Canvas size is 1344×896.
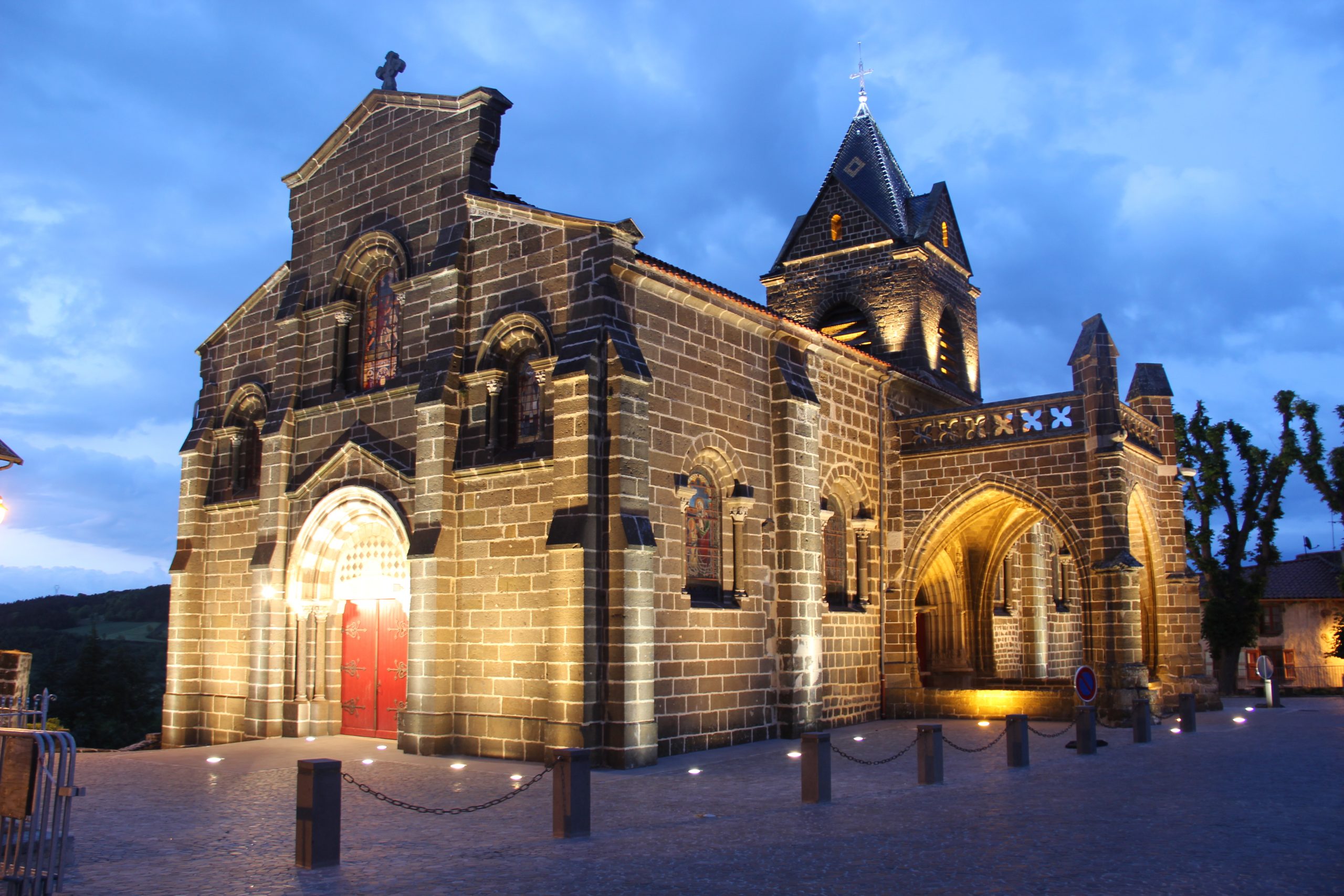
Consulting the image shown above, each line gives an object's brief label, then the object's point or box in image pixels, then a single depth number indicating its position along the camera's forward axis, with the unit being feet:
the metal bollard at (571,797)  28.37
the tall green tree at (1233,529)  95.14
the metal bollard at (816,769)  33.76
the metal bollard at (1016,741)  42.04
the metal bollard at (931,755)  37.65
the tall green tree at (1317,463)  95.66
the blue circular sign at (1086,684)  46.06
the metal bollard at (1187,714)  56.03
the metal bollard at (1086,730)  46.62
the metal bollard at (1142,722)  51.08
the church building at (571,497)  45.44
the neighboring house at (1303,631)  134.82
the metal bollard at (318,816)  25.22
